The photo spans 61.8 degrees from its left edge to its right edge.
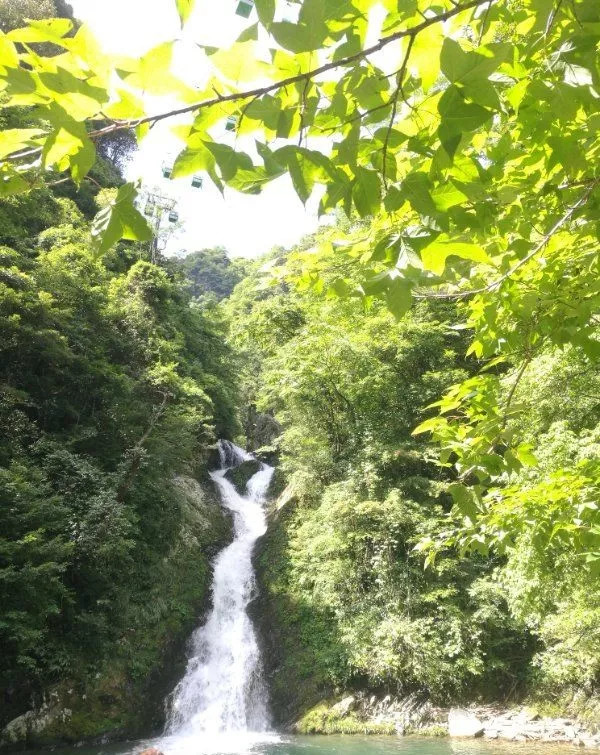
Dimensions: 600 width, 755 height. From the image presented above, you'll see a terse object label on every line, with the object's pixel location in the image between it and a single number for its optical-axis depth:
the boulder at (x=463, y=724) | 9.48
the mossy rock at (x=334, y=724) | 10.25
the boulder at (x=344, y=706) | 10.85
